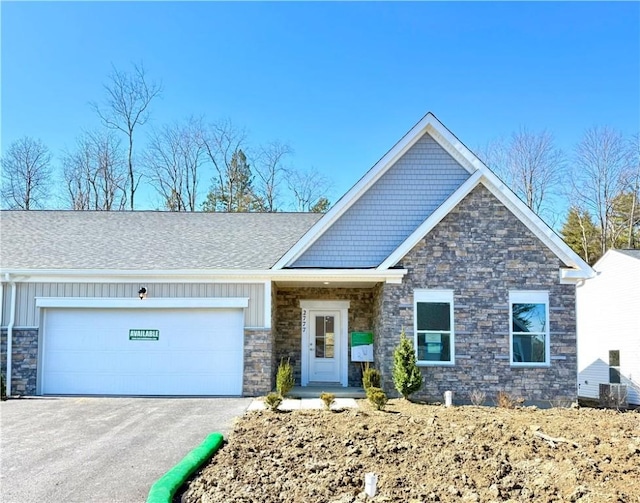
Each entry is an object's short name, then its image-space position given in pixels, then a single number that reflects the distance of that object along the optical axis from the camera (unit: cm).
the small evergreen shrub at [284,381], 1198
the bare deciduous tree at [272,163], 3306
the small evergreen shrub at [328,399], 1049
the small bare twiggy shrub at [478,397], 1171
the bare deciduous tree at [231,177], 3159
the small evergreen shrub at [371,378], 1212
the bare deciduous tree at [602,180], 2892
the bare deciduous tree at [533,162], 3002
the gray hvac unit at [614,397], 1399
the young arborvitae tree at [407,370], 1169
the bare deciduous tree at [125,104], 3030
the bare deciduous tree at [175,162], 3095
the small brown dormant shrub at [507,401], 1116
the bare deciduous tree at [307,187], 3244
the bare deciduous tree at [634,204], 2786
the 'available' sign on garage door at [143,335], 1301
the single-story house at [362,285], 1238
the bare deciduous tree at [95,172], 3062
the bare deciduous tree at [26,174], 2964
